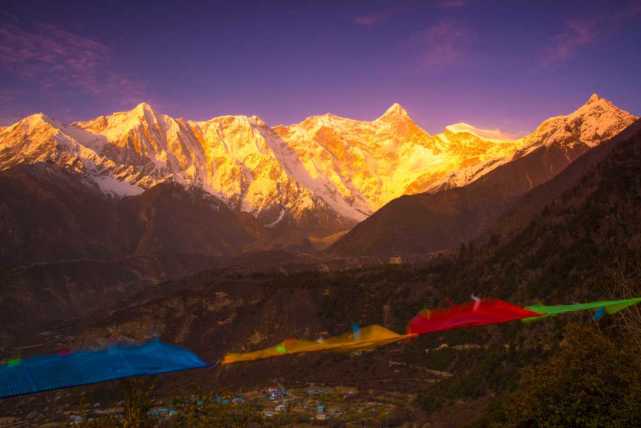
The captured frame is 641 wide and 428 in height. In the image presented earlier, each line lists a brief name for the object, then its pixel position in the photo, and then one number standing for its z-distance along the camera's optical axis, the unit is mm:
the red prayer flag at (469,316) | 25750
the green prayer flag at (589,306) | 26016
